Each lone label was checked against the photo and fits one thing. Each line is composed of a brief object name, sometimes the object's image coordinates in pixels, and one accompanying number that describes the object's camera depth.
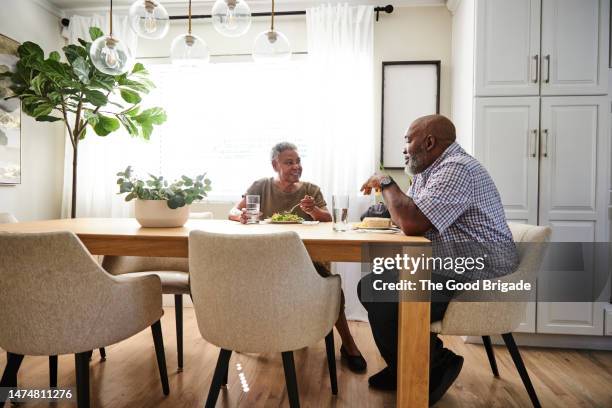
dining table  1.45
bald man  1.62
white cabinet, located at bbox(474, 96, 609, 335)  2.56
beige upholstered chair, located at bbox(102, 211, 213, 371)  2.14
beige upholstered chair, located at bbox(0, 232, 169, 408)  1.33
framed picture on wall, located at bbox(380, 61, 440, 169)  3.29
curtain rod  3.24
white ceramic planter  1.81
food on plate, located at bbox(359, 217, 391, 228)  1.83
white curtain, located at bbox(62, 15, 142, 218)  3.55
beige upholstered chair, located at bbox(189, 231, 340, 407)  1.32
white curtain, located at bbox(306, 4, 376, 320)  3.23
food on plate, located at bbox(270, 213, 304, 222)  2.10
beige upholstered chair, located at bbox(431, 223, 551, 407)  1.61
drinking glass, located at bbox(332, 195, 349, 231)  1.73
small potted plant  1.81
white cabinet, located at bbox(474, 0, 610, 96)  2.54
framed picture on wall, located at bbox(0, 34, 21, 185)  3.01
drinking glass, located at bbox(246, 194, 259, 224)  2.01
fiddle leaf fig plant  2.94
